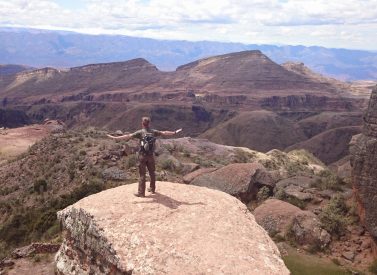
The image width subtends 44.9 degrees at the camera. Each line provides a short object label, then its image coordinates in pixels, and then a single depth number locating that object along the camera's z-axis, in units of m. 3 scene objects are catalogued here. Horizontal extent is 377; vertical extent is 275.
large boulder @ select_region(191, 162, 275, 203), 27.09
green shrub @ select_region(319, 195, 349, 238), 22.86
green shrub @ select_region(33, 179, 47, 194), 33.91
